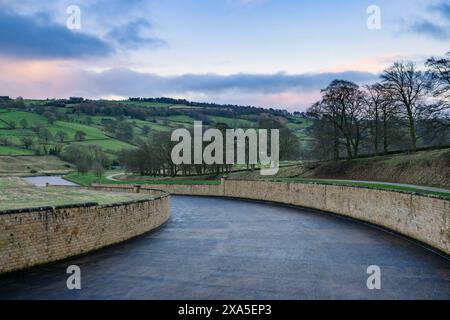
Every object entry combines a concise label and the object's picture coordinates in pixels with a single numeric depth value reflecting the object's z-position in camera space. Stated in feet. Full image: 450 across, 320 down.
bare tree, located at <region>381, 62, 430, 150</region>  158.10
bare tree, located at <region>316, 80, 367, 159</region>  174.60
